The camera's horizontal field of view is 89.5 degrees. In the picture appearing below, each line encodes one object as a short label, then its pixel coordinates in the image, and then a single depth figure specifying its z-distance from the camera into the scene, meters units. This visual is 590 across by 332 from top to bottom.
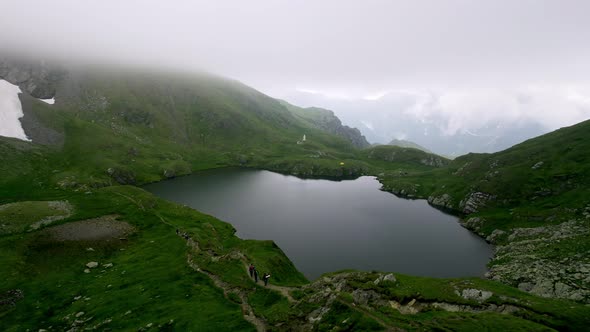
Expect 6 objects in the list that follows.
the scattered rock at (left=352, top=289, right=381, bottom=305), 41.03
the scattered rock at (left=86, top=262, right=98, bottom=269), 61.75
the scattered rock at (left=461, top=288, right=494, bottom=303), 40.35
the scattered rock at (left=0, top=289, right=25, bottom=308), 48.88
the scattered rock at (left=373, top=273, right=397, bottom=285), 44.98
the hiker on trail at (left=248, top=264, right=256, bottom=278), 51.48
